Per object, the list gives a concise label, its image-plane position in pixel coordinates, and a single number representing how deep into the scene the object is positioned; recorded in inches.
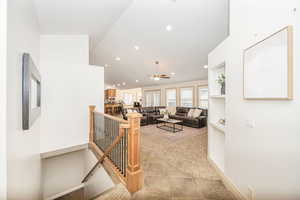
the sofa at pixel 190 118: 223.9
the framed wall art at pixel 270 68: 41.5
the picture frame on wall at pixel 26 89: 50.8
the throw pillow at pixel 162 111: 285.7
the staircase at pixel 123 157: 71.0
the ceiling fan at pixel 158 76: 205.1
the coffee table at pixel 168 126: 208.5
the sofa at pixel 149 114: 256.3
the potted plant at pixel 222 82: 89.1
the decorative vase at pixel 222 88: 89.0
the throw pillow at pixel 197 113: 239.8
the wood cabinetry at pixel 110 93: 482.9
